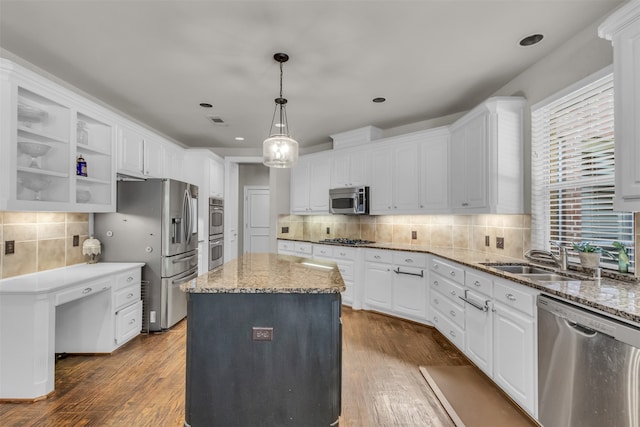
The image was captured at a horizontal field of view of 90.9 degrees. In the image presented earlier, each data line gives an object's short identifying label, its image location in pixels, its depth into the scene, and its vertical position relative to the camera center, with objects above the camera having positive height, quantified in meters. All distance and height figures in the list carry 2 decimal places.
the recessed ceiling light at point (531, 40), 2.35 +1.36
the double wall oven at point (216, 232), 5.12 -0.24
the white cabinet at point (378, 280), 3.96 -0.80
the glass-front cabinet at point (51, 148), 2.22 +0.60
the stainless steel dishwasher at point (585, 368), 1.33 -0.72
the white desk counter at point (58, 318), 2.18 -0.83
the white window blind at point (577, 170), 2.15 +0.38
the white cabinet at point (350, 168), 4.61 +0.76
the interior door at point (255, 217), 7.55 +0.02
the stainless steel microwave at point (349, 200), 4.51 +0.26
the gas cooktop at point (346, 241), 4.52 -0.35
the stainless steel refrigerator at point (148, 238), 3.44 -0.22
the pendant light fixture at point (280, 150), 2.58 +0.56
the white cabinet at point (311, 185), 5.11 +0.56
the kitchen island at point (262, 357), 1.79 -0.80
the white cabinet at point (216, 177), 5.20 +0.70
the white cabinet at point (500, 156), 2.91 +0.59
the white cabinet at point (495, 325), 1.95 -0.81
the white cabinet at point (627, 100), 1.59 +0.62
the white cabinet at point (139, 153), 3.44 +0.77
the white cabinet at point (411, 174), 3.83 +0.58
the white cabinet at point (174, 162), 4.34 +0.80
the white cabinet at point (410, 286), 3.64 -0.80
